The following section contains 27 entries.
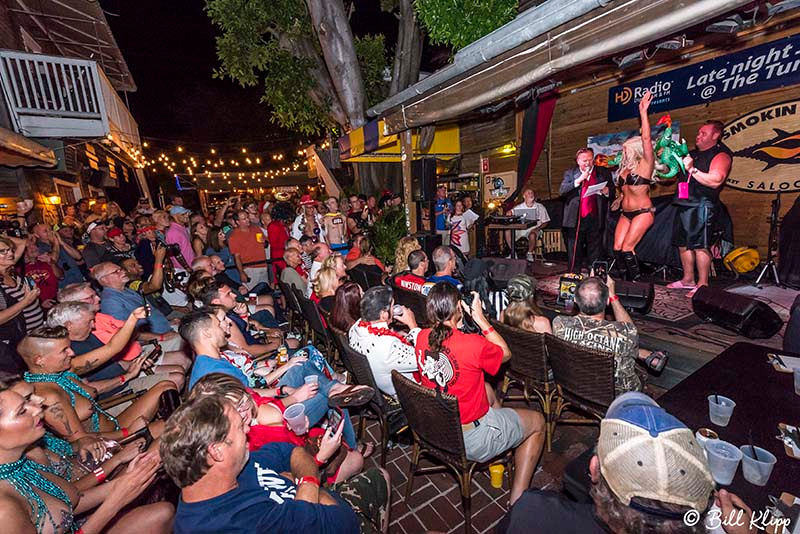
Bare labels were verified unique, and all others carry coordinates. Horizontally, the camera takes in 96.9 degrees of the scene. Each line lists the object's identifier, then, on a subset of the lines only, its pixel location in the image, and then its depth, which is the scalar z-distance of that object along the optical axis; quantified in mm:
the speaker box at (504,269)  5543
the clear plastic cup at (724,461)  1515
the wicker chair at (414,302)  4198
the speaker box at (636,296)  4266
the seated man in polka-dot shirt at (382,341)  2824
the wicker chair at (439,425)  2100
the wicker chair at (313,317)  4110
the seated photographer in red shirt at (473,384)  2307
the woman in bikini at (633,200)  4926
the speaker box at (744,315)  3479
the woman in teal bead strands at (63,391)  2223
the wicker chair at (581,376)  2455
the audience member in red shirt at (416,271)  4377
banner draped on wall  8070
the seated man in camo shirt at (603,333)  2607
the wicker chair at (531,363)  2926
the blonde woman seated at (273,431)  1677
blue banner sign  5188
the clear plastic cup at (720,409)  1837
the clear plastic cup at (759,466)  1472
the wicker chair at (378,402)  2797
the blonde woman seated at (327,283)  4273
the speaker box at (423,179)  6758
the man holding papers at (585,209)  5914
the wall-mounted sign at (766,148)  5324
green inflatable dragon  4875
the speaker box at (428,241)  6973
